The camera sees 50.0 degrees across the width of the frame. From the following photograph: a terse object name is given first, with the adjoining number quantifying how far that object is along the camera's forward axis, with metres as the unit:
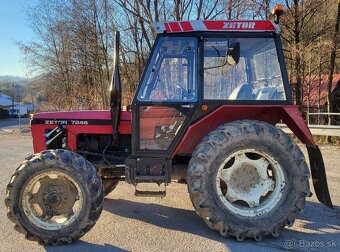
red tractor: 3.87
